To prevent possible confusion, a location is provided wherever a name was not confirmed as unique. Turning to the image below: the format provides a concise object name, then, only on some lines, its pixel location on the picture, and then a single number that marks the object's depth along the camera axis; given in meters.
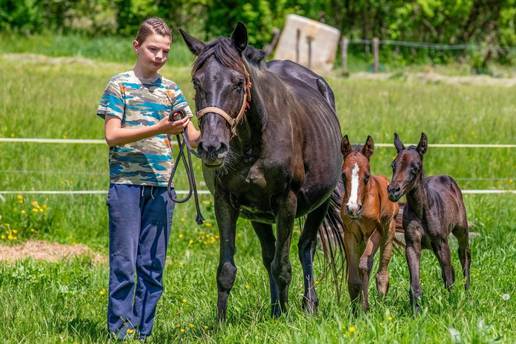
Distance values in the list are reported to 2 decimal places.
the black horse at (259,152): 9.25
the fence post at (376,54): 49.86
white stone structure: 46.98
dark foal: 11.82
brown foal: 11.22
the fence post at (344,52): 48.59
